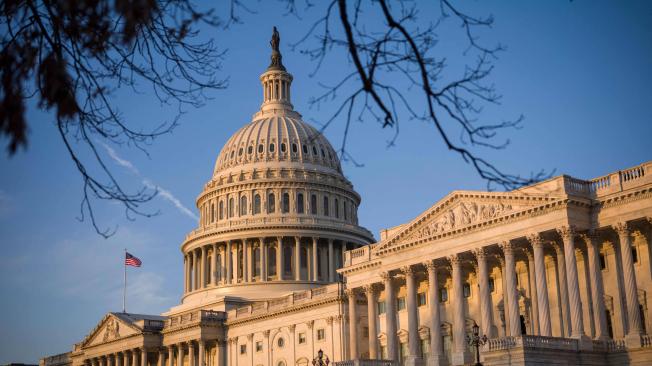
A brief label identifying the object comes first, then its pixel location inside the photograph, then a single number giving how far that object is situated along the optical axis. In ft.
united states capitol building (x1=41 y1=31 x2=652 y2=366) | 202.80
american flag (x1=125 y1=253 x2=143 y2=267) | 391.24
